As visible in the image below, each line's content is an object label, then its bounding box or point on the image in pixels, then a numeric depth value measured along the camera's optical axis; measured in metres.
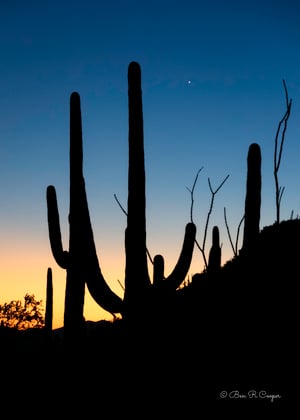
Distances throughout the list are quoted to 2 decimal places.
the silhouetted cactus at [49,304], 15.48
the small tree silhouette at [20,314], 29.77
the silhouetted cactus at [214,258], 10.20
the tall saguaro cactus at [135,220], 7.00
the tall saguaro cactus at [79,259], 7.29
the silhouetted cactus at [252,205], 8.63
